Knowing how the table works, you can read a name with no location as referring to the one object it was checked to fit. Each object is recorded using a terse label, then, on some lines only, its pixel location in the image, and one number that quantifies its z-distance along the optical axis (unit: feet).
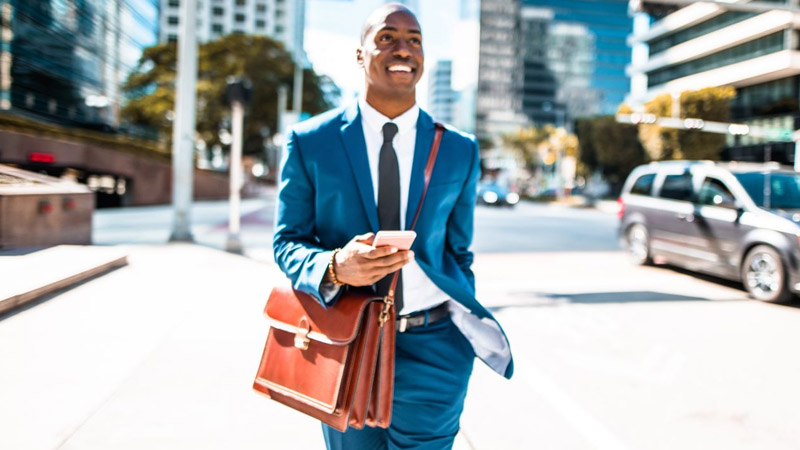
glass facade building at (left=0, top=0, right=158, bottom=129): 118.52
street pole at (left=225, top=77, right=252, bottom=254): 37.94
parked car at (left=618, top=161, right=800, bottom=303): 25.27
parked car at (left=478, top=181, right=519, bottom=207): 118.73
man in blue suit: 5.72
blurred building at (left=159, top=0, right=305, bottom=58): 326.26
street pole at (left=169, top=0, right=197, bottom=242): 36.60
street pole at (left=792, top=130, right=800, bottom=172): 58.92
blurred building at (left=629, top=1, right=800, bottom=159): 145.38
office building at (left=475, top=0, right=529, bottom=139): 465.06
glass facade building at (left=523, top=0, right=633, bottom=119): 446.19
